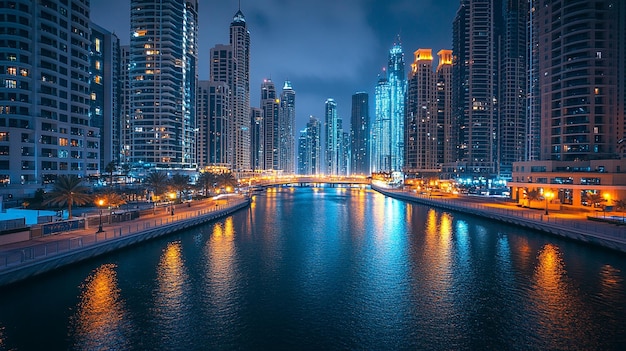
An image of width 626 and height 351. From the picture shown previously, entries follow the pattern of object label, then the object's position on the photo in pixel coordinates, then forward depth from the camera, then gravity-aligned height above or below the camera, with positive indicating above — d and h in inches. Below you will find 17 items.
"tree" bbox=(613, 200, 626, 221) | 2536.9 -224.2
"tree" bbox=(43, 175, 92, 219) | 2102.6 -107.8
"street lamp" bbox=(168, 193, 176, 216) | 3646.2 -250.9
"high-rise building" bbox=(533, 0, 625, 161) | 3892.7 +975.6
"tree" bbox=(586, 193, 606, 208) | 2906.7 -201.7
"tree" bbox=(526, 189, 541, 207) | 3449.8 -213.2
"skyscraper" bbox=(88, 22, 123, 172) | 6294.3 +1504.9
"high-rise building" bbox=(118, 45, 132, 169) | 7065.9 +281.6
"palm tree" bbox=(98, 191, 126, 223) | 2412.6 -168.9
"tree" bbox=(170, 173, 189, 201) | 3829.2 -114.7
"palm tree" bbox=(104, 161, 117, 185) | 3829.0 +60.7
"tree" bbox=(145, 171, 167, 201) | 3416.8 -103.9
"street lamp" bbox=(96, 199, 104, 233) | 2252.2 -176.5
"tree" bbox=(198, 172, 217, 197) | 4832.7 -93.6
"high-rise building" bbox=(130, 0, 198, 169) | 6638.8 +1700.7
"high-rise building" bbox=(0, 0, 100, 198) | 3346.5 +768.2
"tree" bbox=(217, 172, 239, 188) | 5792.3 -122.3
